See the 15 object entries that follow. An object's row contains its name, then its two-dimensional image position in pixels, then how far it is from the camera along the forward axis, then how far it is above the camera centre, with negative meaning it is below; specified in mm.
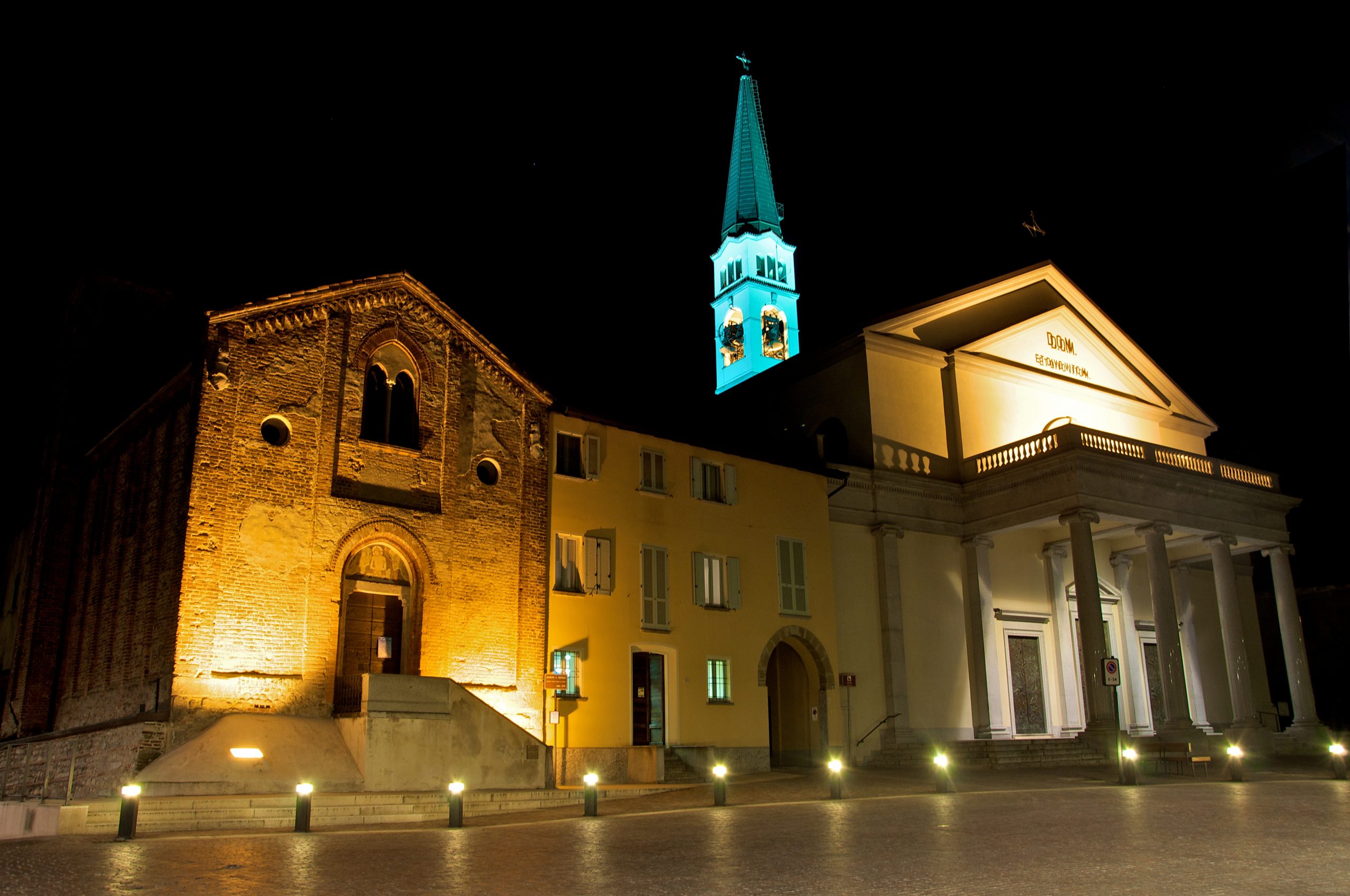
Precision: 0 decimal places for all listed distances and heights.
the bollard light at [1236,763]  19828 -1159
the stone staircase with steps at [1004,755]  25828 -1229
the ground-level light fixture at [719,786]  16266 -1202
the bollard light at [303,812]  13469 -1242
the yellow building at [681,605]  22125 +2333
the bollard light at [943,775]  18078 -1197
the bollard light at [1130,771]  19453 -1234
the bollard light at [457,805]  13977 -1226
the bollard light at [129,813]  12430 -1135
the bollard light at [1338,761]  20219 -1161
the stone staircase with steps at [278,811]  13875 -1361
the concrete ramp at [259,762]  15570 -736
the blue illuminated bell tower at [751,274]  56438 +23672
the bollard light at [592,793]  15242 -1186
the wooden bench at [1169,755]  22016 -1128
